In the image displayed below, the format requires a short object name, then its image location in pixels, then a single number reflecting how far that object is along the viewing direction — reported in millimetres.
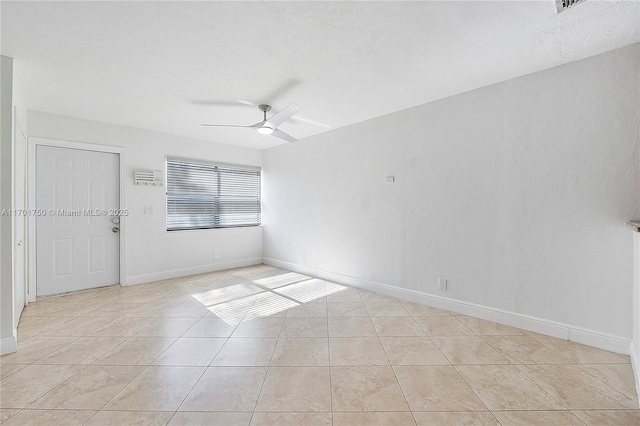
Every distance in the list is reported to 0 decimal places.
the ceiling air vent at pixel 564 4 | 1639
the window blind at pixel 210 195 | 4754
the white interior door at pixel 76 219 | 3582
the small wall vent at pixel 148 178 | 4270
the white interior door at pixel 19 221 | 2633
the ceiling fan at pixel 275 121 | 2779
